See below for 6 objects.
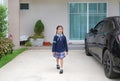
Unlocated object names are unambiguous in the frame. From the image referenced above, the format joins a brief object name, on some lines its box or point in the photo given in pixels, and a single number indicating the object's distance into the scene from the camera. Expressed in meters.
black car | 3.88
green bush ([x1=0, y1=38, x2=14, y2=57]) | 5.44
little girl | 4.68
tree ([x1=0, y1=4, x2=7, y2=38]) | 6.01
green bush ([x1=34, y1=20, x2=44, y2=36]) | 8.49
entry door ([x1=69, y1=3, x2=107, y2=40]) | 8.73
